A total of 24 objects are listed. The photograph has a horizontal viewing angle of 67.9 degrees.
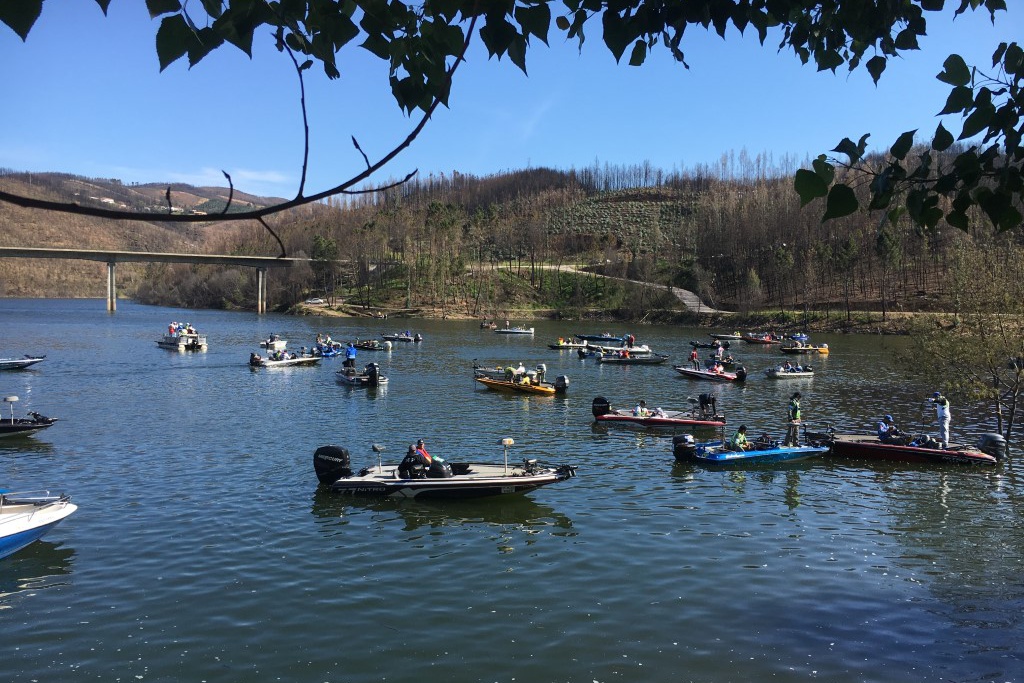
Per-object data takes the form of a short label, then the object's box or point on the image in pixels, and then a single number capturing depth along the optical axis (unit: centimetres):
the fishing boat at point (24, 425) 3572
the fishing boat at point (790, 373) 6630
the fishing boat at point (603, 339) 10762
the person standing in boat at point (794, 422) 3404
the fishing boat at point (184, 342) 8750
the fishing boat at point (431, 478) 2561
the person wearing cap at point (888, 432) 3344
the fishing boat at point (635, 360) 7906
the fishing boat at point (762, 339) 10784
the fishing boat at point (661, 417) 4100
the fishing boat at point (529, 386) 5478
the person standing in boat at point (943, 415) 3378
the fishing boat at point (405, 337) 10281
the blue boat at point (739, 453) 3175
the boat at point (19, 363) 6431
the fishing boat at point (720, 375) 6406
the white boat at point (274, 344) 8192
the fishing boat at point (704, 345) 8850
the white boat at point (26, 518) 1986
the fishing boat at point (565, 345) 9594
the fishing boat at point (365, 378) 5847
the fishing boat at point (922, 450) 3188
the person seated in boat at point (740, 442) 3234
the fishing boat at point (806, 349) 8962
